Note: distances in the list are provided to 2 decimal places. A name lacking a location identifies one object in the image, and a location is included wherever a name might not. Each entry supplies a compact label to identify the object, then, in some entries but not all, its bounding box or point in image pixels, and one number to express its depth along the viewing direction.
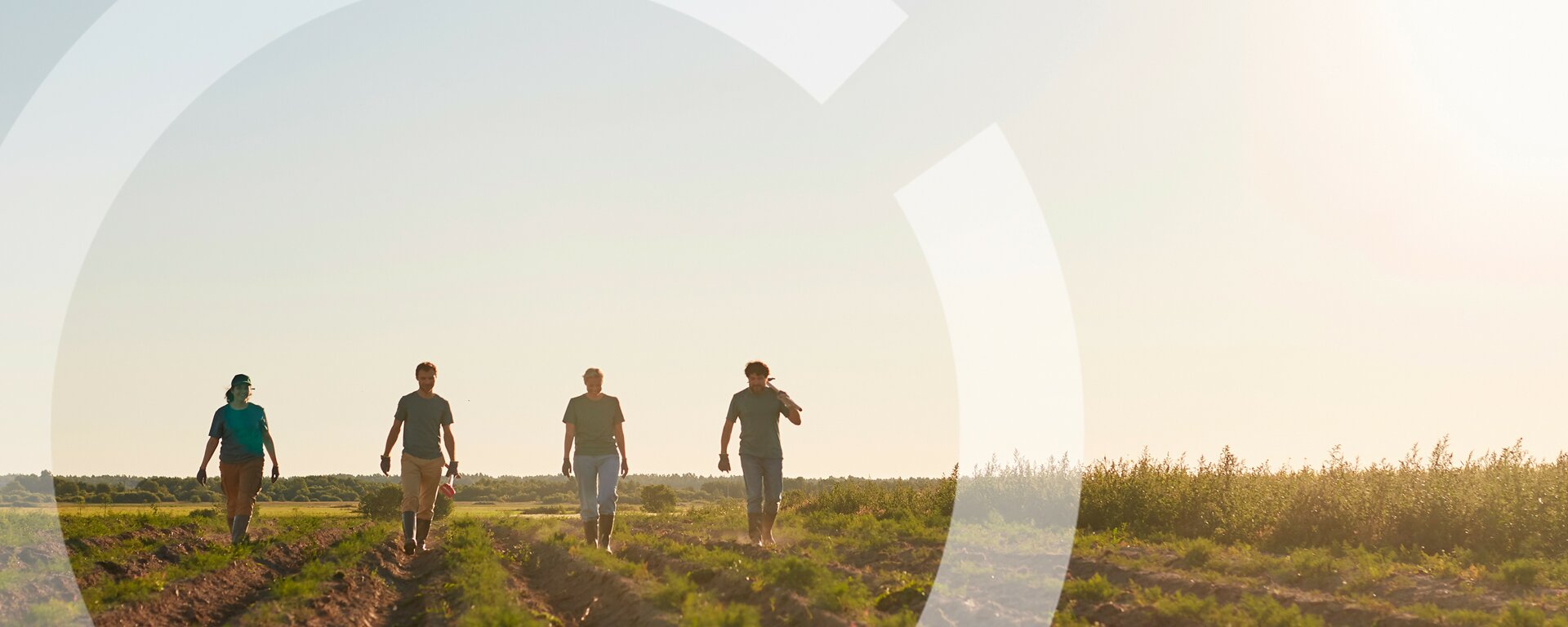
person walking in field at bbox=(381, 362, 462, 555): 16.20
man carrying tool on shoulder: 16.34
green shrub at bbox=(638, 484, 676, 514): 68.81
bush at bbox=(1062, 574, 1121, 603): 12.01
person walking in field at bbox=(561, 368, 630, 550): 16.03
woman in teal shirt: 16.09
